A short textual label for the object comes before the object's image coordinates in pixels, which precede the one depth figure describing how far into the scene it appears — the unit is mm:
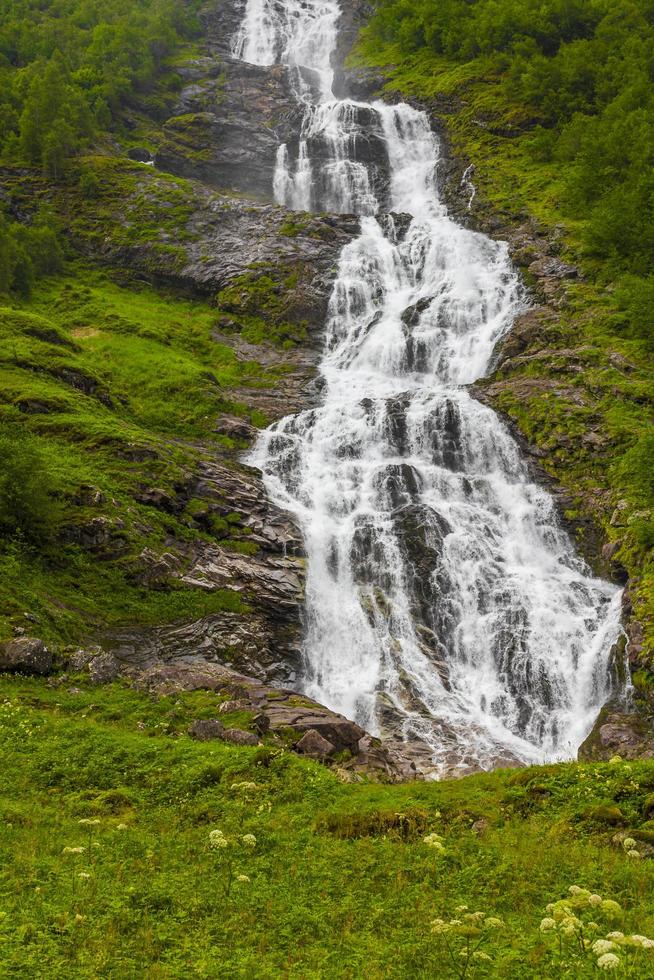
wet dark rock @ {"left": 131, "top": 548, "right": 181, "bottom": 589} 21531
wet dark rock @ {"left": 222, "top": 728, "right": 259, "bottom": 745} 13703
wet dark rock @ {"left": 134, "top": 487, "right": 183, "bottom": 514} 24517
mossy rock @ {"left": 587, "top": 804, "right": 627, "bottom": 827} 9570
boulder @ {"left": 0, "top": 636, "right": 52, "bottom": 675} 15359
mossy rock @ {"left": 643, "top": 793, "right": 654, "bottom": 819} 9578
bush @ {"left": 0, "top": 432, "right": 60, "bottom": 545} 19391
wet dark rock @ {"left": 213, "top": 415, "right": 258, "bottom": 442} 33344
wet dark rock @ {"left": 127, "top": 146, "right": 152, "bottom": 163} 61750
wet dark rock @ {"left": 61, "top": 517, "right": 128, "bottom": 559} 21562
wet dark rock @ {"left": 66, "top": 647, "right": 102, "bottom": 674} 16391
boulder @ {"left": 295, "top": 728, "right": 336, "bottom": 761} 14344
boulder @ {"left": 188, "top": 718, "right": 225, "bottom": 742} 13906
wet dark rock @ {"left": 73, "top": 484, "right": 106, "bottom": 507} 22547
